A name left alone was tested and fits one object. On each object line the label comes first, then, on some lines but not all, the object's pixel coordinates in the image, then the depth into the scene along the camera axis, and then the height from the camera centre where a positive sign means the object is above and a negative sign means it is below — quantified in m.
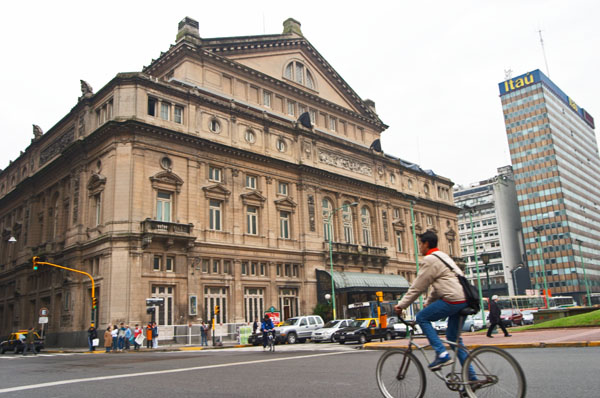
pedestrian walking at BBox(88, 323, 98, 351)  31.84 -0.42
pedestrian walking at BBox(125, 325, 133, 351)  31.66 -0.65
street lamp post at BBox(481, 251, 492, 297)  35.05 +3.31
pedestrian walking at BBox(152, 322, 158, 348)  32.53 -0.64
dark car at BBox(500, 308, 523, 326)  45.60 -0.94
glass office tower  113.00 +26.28
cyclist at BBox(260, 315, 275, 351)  25.75 -0.43
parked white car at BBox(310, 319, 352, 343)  33.09 -0.93
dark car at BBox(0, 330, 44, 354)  35.44 -0.71
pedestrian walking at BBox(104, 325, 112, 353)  31.05 -0.72
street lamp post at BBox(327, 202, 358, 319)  41.87 +4.96
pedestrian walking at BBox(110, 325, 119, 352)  30.94 -0.51
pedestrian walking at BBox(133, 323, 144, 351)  31.48 -0.68
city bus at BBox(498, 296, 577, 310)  72.69 +0.42
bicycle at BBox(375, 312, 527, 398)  5.93 -0.80
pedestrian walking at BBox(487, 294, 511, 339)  21.89 -0.51
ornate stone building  36.38 +10.73
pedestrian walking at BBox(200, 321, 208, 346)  34.22 -0.73
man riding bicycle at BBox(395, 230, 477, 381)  6.63 +0.12
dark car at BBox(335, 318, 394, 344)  30.02 -1.05
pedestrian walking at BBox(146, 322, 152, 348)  32.50 -0.62
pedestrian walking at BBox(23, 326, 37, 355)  30.36 -0.35
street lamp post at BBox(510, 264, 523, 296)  111.26 +4.81
